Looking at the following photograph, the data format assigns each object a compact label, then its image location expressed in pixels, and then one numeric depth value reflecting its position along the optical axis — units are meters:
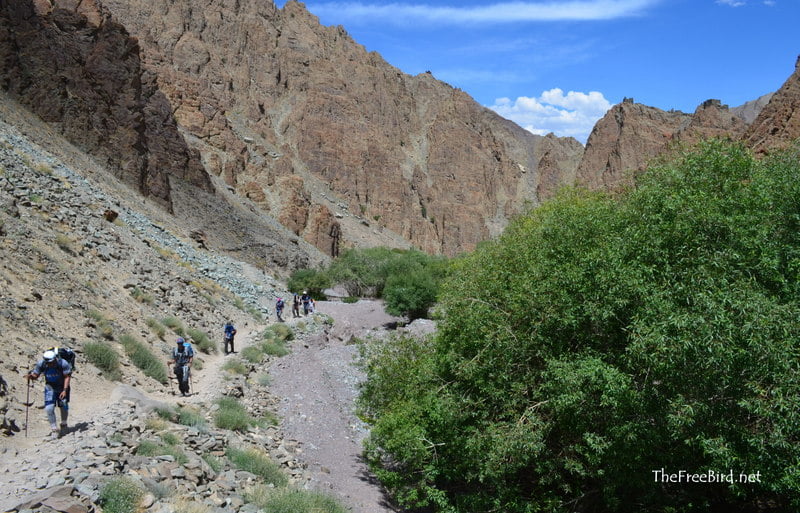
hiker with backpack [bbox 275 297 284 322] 33.38
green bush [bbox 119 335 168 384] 15.89
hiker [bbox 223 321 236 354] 22.58
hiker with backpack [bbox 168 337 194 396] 15.63
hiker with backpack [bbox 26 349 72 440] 9.81
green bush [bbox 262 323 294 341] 27.86
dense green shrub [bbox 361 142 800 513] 8.98
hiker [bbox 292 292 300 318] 36.06
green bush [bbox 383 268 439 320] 43.22
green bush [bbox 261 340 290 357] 25.20
